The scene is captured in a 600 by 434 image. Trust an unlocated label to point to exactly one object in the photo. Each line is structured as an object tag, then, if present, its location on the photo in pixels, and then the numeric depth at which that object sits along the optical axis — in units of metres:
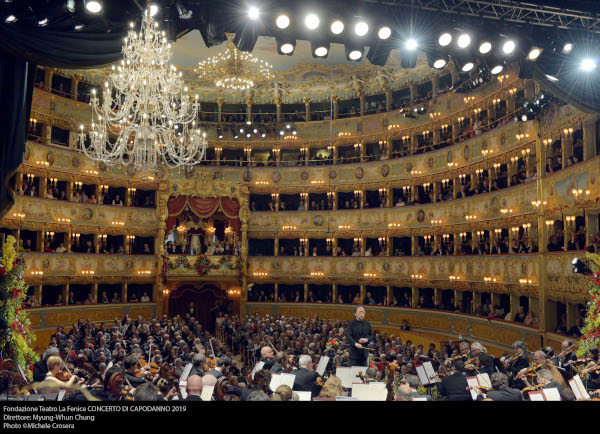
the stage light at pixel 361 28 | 9.48
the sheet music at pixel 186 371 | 7.95
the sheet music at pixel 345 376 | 7.78
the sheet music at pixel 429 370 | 9.52
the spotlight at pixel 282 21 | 9.34
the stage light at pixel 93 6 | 8.24
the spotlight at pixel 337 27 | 9.42
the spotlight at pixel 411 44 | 9.72
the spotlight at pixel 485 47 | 9.85
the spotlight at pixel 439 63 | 10.30
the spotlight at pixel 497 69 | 10.21
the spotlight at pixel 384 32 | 9.66
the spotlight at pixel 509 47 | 9.77
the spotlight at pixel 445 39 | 9.68
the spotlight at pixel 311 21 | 9.34
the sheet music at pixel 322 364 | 8.67
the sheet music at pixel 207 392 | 6.33
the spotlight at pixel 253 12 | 9.09
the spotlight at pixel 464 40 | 9.70
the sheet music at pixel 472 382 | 7.07
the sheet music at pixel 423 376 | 9.38
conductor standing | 9.46
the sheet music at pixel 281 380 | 7.10
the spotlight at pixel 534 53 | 9.96
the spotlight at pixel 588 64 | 9.96
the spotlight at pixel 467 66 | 10.34
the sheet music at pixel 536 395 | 5.86
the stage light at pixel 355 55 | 10.01
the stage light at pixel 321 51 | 9.95
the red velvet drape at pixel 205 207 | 28.75
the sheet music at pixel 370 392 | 6.13
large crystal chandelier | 12.46
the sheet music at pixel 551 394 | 5.94
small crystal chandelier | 26.31
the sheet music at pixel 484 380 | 7.54
